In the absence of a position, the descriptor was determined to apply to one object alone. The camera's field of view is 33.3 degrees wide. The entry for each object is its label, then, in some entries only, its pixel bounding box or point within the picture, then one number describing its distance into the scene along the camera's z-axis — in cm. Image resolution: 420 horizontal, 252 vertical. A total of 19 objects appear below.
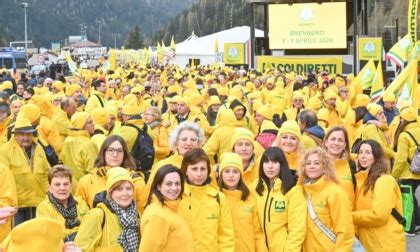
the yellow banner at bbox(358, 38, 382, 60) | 2152
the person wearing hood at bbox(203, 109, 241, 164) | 787
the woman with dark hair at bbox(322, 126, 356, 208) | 597
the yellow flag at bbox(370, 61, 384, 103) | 1399
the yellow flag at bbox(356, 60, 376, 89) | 1552
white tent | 4253
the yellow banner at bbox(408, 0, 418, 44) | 1397
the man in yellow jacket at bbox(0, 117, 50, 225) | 650
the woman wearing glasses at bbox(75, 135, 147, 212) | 574
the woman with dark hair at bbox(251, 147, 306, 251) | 511
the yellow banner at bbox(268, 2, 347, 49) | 2997
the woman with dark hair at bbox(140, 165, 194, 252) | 443
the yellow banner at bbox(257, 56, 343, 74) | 2412
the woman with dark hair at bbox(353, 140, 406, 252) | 557
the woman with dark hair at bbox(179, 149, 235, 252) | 495
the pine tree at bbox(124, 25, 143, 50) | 11562
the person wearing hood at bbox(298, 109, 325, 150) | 712
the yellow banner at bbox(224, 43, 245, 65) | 2512
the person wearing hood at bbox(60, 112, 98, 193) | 677
